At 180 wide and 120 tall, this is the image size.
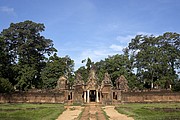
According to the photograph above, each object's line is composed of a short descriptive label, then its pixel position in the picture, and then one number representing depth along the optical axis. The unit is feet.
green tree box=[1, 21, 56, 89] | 118.66
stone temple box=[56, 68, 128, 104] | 96.06
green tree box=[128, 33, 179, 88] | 129.77
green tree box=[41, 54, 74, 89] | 133.56
